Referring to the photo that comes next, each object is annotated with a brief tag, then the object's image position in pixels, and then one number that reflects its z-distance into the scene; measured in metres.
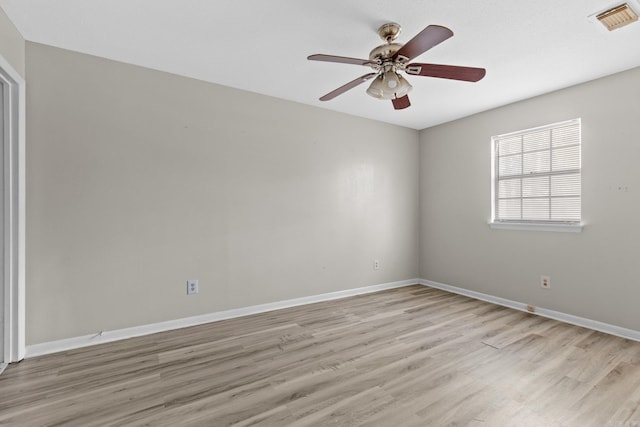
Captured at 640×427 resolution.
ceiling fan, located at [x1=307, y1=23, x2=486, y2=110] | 1.85
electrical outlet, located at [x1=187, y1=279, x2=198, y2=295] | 2.87
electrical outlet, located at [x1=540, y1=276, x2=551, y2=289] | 3.17
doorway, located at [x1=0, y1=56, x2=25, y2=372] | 2.09
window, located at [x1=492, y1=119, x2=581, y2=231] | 3.07
